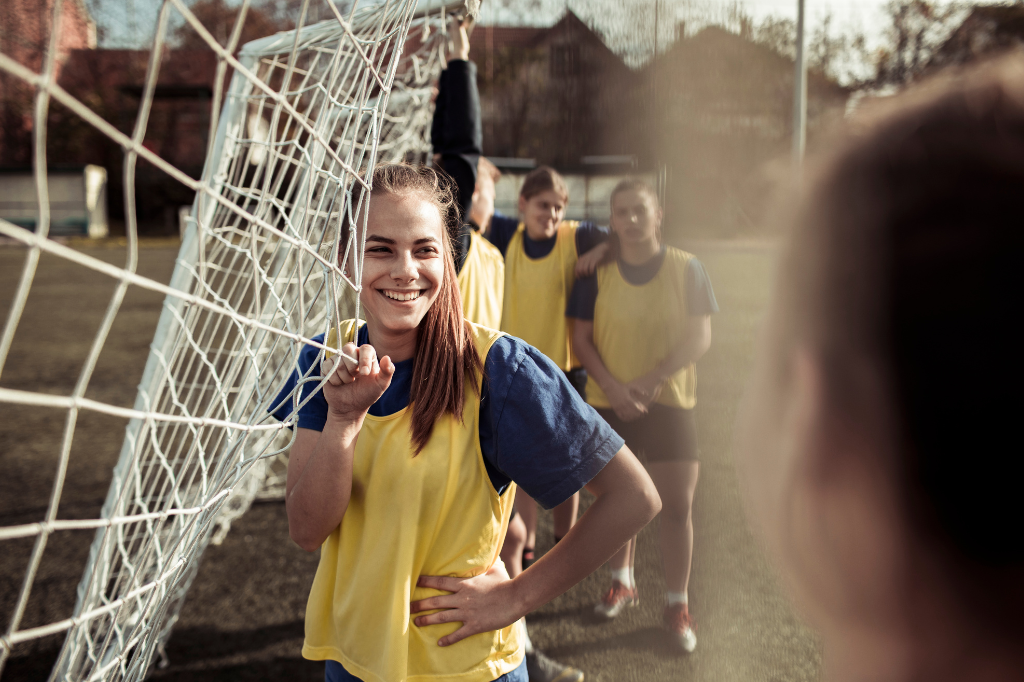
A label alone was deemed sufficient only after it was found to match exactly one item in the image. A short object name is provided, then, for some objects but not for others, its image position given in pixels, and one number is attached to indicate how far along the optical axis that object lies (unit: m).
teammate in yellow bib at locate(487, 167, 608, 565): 2.73
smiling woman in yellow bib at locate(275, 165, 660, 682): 1.11
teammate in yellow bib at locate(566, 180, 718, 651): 2.30
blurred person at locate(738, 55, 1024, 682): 0.34
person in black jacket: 2.07
